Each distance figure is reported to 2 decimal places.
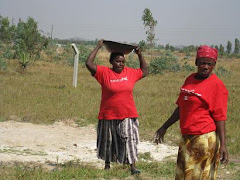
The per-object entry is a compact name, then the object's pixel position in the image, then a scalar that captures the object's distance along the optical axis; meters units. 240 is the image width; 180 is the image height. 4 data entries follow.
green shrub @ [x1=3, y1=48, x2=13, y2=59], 25.10
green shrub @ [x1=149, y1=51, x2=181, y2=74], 20.47
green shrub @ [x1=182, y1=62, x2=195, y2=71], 22.84
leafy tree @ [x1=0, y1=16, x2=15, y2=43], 43.81
